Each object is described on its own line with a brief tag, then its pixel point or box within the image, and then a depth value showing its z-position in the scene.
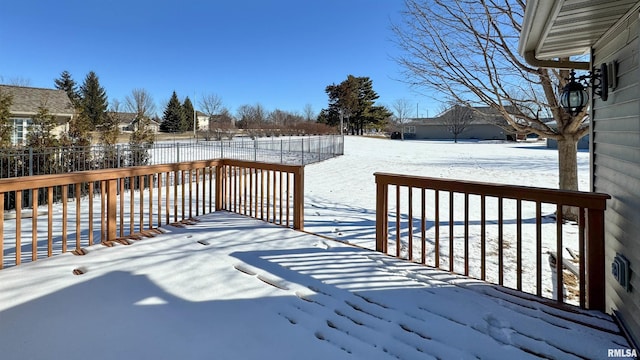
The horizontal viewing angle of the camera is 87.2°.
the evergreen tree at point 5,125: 7.62
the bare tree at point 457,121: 35.27
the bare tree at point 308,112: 50.69
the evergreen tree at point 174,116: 39.69
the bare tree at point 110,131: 9.79
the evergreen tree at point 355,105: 38.31
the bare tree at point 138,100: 39.19
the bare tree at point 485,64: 5.94
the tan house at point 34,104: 14.05
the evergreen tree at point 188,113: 42.00
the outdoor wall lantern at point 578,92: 2.83
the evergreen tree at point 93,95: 33.44
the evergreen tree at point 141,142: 9.32
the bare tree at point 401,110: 43.97
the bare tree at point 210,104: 37.59
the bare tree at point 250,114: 43.28
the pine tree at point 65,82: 34.59
